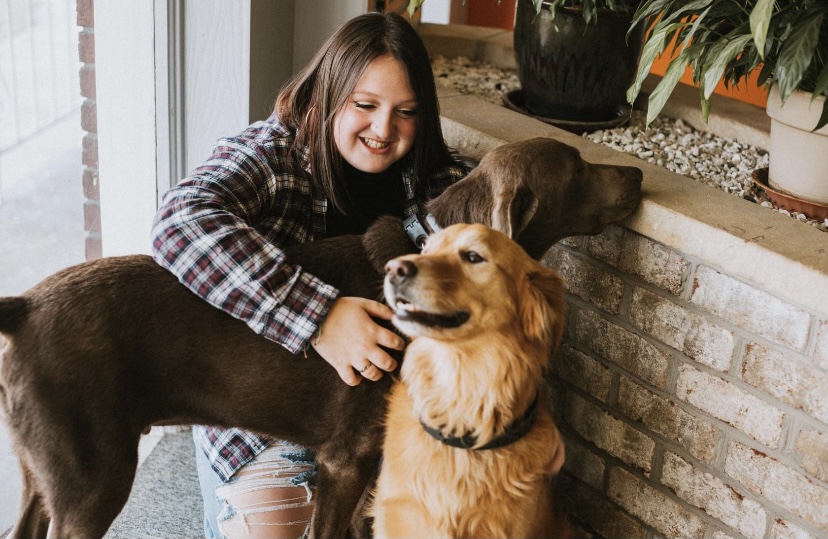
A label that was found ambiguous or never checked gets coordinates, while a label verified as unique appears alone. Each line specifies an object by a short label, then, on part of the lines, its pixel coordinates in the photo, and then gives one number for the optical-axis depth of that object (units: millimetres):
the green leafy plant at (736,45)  1683
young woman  1677
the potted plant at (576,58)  2436
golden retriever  1445
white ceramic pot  1952
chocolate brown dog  1531
